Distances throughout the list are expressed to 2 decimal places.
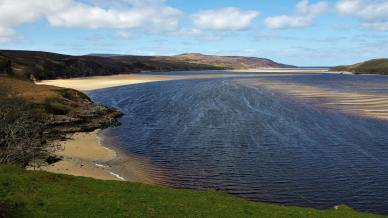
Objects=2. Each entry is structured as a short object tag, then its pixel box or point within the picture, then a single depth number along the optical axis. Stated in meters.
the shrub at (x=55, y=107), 72.77
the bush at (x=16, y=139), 36.03
